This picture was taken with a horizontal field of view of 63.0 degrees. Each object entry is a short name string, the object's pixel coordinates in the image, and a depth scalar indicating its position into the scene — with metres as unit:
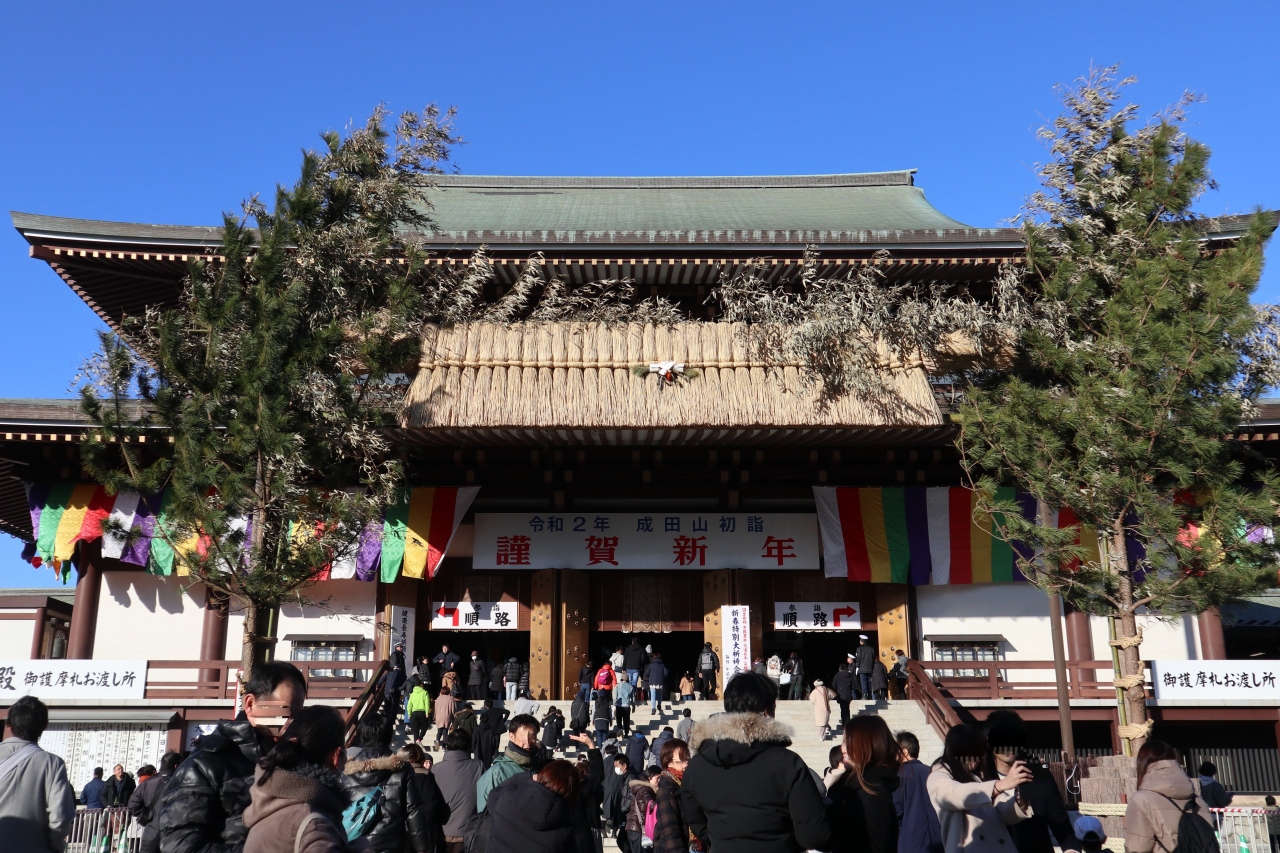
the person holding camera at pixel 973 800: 4.51
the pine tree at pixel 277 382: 11.87
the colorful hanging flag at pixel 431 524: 17.70
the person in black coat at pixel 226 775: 3.66
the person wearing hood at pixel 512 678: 17.59
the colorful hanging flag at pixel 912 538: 18.00
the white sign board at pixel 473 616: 18.69
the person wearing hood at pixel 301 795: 3.30
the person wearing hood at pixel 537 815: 5.07
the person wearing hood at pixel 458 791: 7.13
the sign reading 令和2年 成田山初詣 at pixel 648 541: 18.56
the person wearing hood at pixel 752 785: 4.33
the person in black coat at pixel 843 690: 16.00
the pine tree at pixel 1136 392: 12.46
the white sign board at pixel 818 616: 18.88
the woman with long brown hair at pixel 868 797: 4.75
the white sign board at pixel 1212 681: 15.90
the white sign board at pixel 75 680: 15.64
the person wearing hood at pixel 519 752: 6.29
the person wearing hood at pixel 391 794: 5.10
